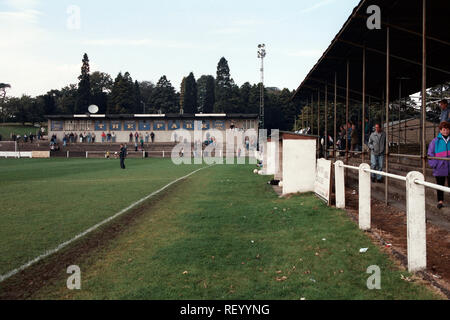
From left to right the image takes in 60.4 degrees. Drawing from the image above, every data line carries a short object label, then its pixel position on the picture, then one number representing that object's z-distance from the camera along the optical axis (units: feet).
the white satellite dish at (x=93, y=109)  212.97
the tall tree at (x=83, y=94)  312.29
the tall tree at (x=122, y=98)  319.88
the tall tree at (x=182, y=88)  408.20
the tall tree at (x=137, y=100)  347.15
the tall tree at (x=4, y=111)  372.17
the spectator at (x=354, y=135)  54.91
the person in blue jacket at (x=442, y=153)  24.64
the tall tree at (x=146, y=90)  421.10
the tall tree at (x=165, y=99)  341.62
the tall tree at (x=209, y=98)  341.62
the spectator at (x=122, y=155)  85.58
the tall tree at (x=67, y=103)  335.06
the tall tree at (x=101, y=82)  400.75
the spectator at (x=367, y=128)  52.85
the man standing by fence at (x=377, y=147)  38.68
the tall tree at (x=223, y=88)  323.37
